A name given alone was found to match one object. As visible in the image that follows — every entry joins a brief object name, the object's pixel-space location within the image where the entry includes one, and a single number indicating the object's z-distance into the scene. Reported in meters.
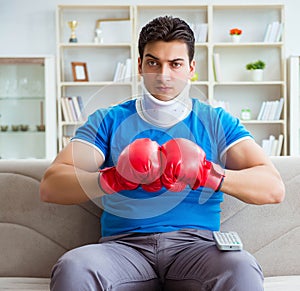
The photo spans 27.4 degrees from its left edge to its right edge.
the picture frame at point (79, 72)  5.91
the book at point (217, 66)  5.82
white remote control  1.53
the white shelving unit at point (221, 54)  5.99
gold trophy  5.88
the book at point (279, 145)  5.77
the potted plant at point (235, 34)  5.83
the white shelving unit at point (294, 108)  5.74
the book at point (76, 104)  5.84
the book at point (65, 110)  5.81
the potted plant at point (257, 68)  5.86
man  1.47
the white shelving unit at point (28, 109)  5.75
